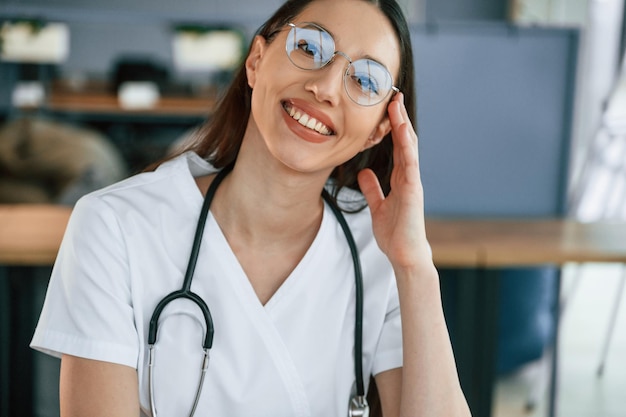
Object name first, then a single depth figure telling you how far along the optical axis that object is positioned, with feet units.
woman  3.62
